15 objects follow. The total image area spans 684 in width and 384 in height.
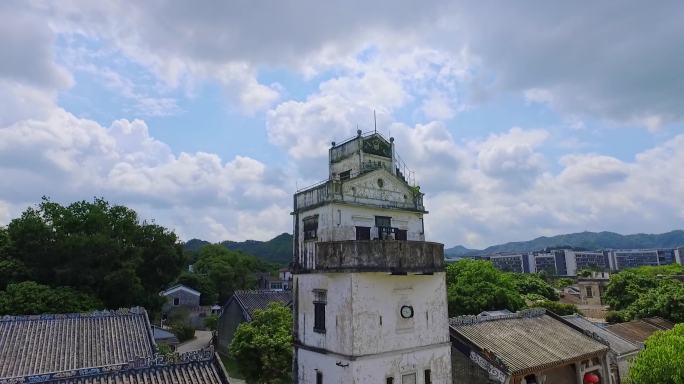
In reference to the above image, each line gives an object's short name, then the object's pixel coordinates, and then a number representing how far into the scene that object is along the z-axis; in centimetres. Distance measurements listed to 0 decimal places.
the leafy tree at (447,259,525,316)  3462
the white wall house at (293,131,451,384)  1772
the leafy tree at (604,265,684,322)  3438
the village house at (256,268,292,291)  7757
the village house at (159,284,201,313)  5816
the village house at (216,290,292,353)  3625
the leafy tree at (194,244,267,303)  6844
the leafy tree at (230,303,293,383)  2283
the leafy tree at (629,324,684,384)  1486
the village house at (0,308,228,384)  1399
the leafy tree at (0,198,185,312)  3183
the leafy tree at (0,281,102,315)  2608
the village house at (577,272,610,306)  5225
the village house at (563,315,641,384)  2615
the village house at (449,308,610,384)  2038
